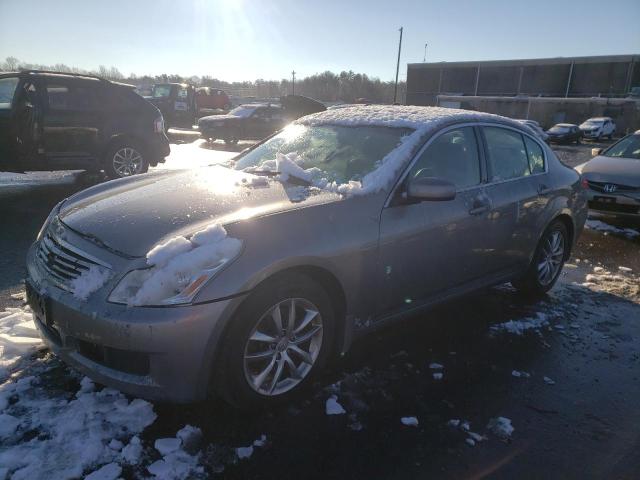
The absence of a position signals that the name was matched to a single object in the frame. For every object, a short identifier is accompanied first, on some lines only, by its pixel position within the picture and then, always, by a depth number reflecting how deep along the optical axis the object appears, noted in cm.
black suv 736
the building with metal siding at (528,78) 4872
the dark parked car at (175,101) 2245
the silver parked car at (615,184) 713
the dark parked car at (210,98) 2908
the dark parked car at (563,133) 2869
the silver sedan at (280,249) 227
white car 3170
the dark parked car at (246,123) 1756
